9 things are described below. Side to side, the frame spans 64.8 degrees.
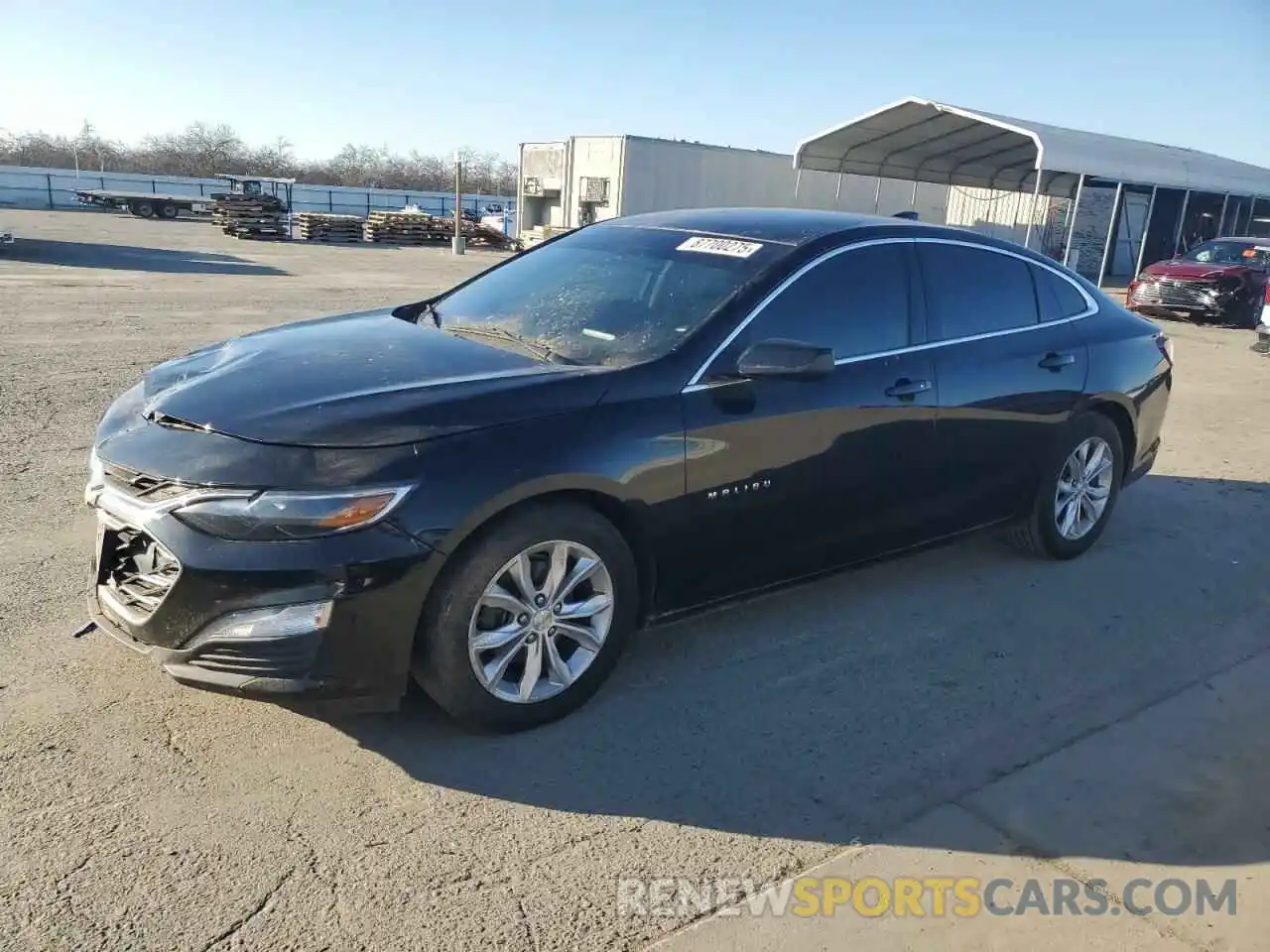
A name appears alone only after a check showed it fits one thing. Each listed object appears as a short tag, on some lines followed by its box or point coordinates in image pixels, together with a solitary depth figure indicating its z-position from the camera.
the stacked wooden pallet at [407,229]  34.56
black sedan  2.92
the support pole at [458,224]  30.22
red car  18.09
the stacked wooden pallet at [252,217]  32.41
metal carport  21.22
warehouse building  30.28
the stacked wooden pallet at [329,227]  33.25
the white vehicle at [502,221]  40.22
